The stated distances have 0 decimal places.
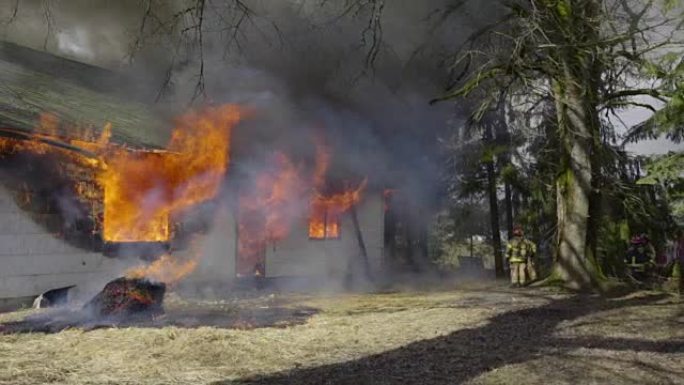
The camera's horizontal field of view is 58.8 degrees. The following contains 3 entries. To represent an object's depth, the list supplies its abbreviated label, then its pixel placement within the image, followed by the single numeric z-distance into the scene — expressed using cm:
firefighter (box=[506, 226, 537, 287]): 1321
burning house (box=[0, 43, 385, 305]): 966
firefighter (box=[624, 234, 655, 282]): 1488
